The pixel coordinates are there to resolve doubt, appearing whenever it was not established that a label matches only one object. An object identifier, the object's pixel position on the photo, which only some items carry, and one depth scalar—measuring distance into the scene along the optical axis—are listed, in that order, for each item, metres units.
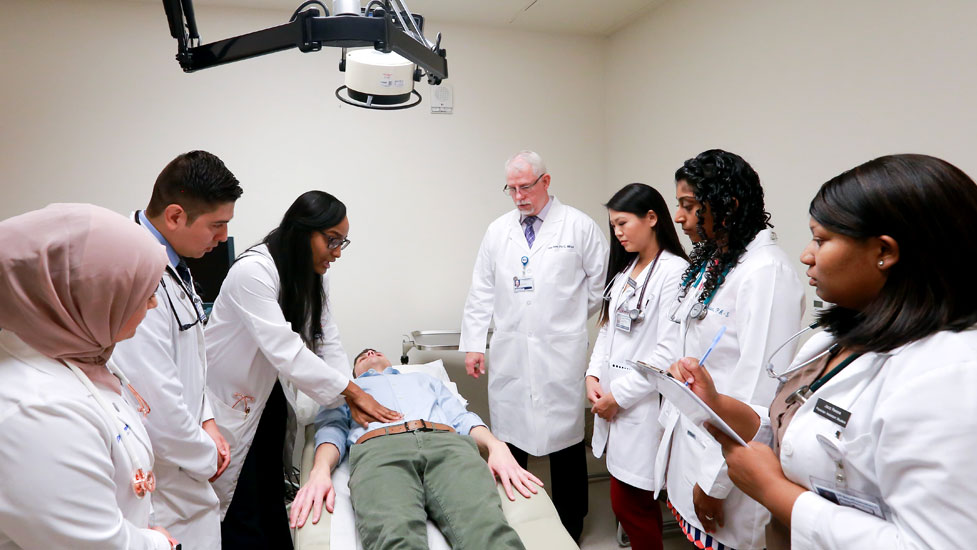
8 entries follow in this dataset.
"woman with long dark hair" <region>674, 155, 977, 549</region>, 0.71
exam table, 1.52
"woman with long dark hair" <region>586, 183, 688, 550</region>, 1.96
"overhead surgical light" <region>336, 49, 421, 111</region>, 1.39
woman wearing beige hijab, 0.73
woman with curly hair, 1.42
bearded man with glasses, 2.50
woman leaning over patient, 1.80
